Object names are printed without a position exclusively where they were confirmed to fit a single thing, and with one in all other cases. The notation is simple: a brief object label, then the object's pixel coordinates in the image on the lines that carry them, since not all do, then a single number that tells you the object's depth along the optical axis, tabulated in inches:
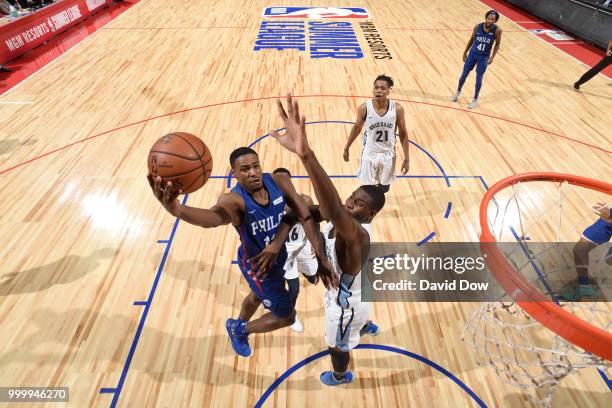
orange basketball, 91.9
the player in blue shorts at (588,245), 117.4
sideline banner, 348.5
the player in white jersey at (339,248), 62.4
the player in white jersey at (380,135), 158.4
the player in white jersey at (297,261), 117.0
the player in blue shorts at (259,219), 90.6
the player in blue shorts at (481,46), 248.8
